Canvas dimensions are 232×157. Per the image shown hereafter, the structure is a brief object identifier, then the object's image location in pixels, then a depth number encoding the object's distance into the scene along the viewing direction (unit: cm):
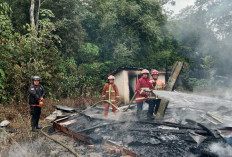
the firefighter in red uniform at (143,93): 614
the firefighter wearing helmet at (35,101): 570
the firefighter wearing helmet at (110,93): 680
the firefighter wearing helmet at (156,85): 643
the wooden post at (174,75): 709
